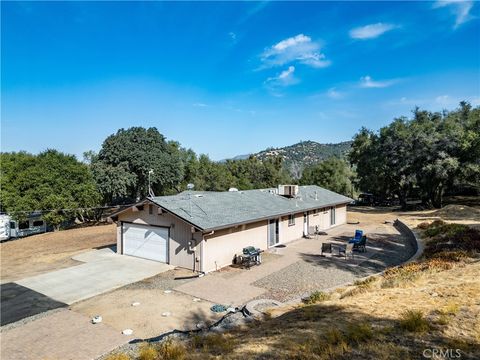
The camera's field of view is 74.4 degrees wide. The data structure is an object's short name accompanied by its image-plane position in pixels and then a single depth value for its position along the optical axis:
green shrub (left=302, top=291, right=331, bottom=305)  10.20
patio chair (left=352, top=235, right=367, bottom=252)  18.19
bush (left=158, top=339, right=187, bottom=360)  6.28
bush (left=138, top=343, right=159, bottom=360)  6.47
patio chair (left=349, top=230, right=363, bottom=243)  18.57
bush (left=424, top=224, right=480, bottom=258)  15.01
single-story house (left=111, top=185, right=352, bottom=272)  15.09
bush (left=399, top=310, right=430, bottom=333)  6.20
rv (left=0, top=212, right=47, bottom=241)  27.53
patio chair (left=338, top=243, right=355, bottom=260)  16.92
